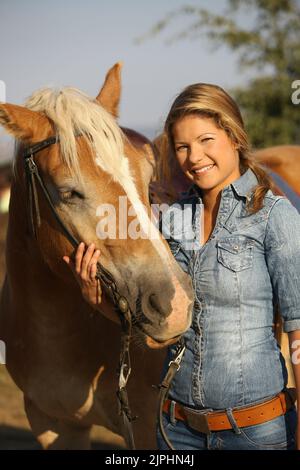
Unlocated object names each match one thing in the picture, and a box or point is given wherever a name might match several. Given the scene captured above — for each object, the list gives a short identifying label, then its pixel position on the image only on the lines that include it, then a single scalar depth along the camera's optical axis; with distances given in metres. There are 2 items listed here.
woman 3.56
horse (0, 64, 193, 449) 3.60
